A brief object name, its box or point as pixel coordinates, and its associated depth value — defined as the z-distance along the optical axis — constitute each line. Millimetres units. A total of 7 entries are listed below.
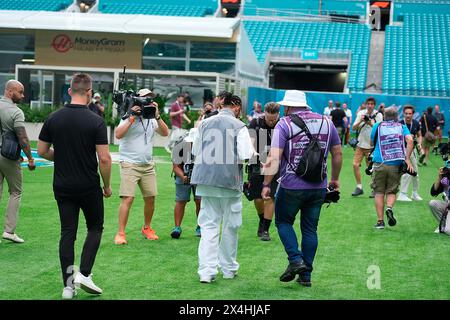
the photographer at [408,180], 13808
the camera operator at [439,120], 30562
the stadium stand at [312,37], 42722
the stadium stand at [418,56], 39009
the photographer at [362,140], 15055
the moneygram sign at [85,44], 29734
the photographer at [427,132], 23953
